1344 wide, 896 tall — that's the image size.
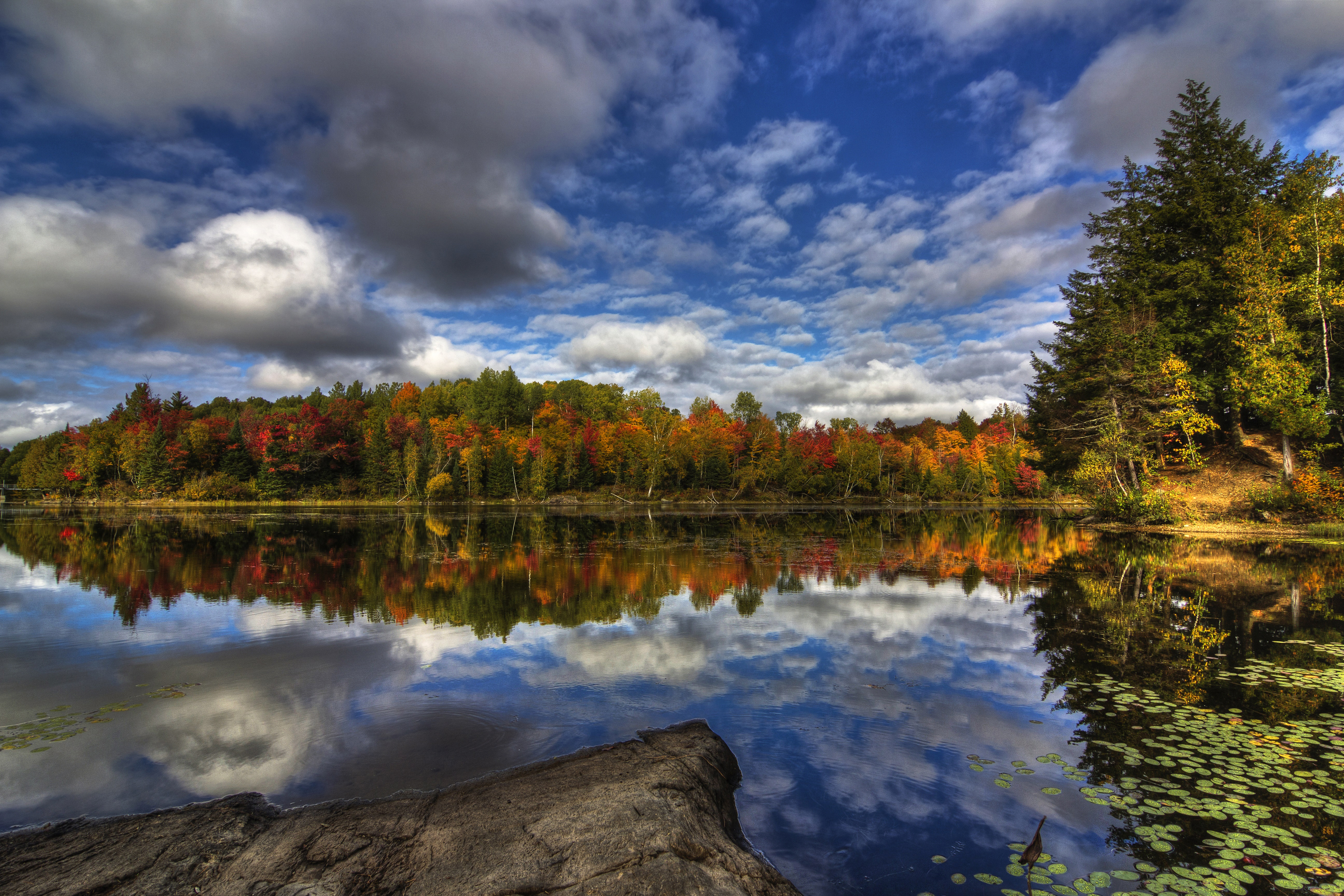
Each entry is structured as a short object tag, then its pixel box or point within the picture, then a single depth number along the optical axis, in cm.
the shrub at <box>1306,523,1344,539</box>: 2266
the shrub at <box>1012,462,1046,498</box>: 8369
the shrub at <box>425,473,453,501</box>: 6431
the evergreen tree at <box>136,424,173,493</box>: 6078
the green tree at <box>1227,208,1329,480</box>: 2294
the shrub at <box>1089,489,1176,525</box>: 2698
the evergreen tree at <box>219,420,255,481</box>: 6412
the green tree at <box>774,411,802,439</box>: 9331
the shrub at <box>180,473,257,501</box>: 6047
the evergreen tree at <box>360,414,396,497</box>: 6756
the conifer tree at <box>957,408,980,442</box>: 10606
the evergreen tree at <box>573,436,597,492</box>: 7306
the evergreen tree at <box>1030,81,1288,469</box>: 2762
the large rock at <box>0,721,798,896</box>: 327
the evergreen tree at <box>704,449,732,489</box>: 7238
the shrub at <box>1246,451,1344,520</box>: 2348
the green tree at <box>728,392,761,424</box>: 9738
